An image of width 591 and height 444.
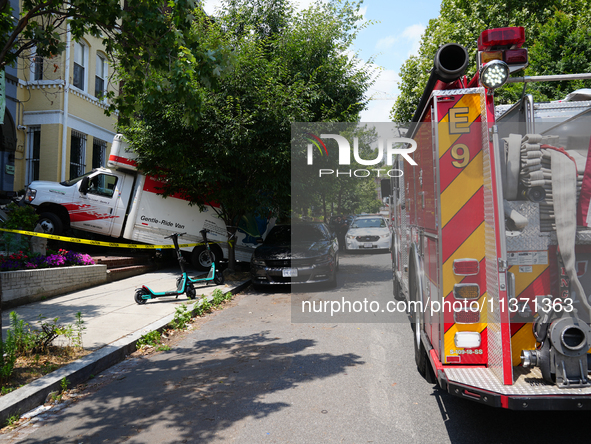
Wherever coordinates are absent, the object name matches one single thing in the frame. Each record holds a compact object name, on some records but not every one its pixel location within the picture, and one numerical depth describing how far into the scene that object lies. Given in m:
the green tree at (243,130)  10.76
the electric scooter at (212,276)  10.87
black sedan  10.70
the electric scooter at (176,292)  9.02
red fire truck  3.34
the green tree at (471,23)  17.31
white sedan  20.22
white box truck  12.67
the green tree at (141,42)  5.65
